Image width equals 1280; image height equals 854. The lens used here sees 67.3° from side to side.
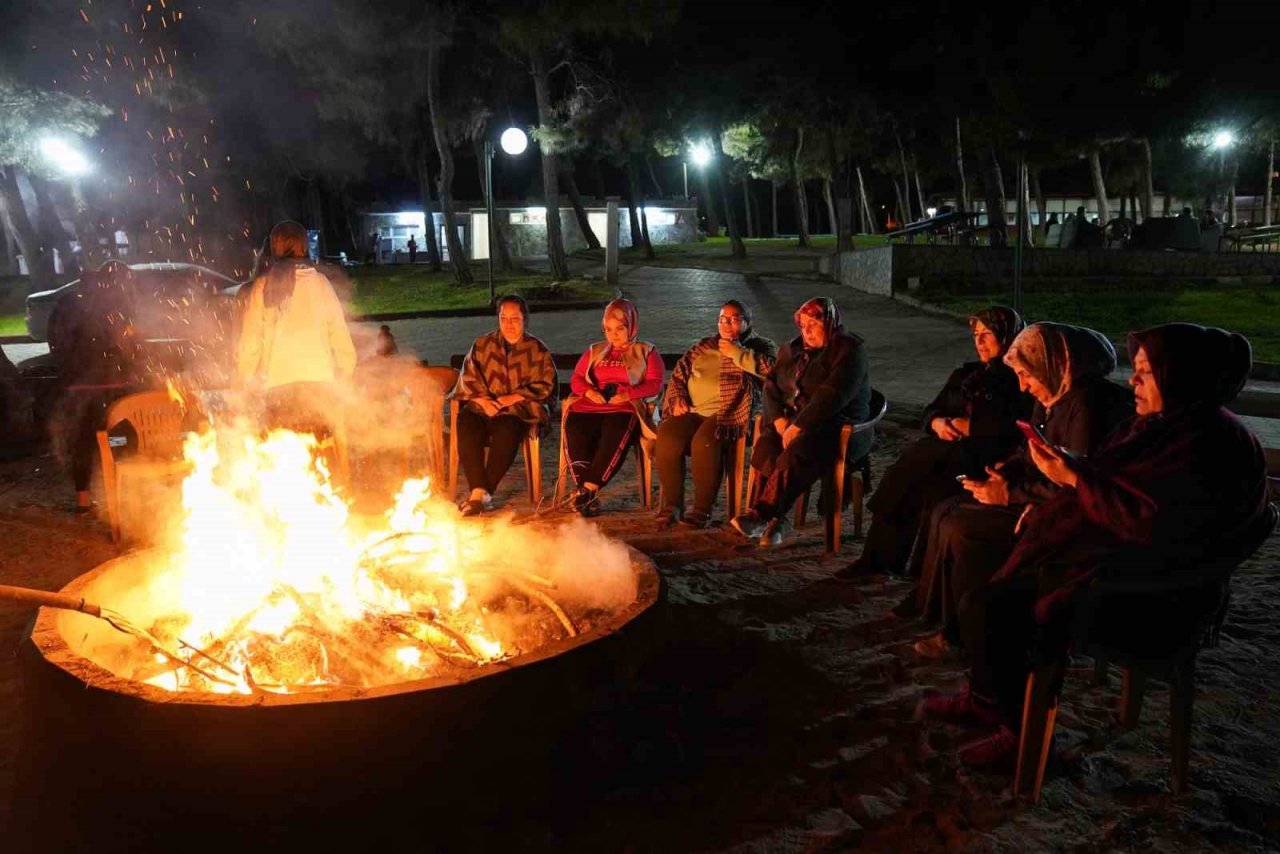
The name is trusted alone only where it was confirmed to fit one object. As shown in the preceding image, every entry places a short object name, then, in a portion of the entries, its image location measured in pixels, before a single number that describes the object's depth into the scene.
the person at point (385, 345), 7.92
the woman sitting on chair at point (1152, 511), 3.00
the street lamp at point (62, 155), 24.42
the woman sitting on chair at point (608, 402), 6.37
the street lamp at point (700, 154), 32.15
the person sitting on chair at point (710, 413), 6.16
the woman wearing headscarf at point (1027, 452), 3.86
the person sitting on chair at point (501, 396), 6.51
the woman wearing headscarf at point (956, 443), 4.87
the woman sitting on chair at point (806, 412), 5.58
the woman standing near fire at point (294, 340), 5.54
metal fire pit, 2.74
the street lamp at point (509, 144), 16.12
